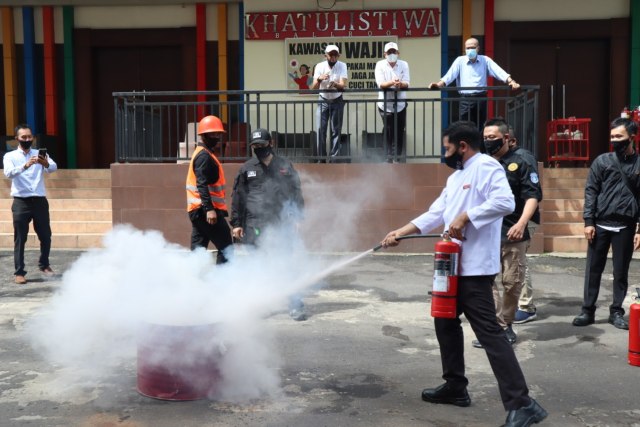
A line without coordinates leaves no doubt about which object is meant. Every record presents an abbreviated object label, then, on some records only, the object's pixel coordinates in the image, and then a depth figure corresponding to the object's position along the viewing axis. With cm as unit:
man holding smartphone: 884
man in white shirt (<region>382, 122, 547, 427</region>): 411
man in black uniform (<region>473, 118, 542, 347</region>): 580
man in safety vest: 686
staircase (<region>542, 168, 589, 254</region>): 1082
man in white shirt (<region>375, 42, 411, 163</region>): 1073
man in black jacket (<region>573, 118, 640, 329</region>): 648
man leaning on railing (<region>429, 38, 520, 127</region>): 1057
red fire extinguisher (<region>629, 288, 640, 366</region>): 519
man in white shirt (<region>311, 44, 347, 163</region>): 1099
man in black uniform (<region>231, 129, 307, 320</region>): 698
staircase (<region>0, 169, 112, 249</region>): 1150
